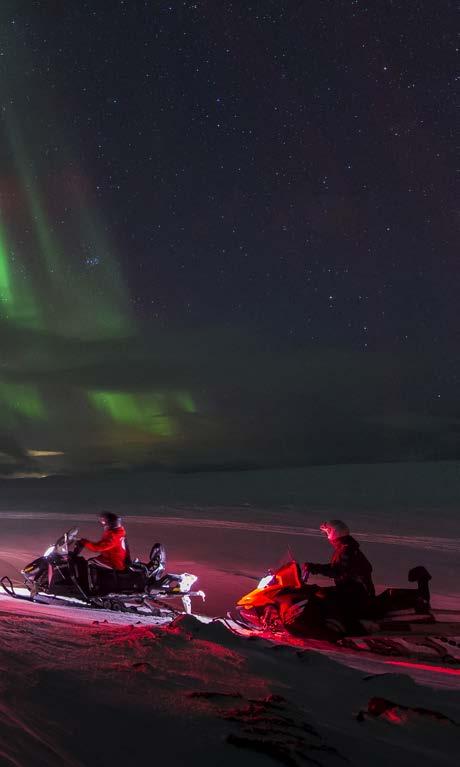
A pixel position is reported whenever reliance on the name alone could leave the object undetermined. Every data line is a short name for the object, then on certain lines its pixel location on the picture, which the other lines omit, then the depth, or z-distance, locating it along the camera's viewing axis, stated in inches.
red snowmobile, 247.0
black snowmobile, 326.6
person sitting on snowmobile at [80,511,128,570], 327.3
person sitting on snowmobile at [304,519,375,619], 249.8
